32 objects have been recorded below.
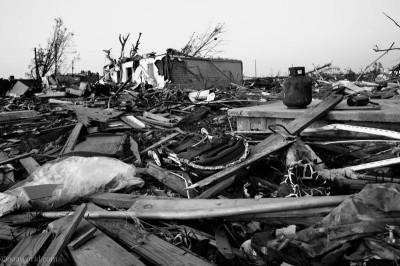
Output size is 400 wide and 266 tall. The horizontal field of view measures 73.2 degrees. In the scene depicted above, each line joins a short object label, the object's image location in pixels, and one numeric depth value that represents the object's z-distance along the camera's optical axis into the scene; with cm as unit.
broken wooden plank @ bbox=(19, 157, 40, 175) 464
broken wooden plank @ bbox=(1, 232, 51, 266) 217
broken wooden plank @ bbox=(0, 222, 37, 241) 264
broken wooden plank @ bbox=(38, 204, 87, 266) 209
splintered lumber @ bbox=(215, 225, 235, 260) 209
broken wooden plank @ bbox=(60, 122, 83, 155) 547
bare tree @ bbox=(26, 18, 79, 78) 2914
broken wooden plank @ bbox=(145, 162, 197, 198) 337
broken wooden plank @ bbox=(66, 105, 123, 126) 711
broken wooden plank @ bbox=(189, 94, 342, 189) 324
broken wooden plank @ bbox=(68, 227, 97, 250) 225
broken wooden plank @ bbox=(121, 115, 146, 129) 743
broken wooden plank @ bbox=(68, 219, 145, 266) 206
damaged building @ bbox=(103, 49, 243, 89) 1847
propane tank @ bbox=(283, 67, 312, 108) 477
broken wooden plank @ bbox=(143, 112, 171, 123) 797
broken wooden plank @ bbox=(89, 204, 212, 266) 206
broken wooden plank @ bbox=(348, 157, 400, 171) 299
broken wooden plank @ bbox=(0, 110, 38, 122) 810
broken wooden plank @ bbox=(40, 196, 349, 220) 223
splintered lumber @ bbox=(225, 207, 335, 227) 217
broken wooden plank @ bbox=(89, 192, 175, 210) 309
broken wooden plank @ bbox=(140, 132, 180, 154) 536
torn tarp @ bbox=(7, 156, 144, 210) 321
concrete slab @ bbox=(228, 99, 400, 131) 392
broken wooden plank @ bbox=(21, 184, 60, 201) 307
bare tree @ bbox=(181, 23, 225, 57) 2358
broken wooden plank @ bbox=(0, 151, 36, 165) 477
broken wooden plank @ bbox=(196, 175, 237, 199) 302
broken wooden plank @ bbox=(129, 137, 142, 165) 489
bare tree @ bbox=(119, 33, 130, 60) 2132
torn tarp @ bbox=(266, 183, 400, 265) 163
